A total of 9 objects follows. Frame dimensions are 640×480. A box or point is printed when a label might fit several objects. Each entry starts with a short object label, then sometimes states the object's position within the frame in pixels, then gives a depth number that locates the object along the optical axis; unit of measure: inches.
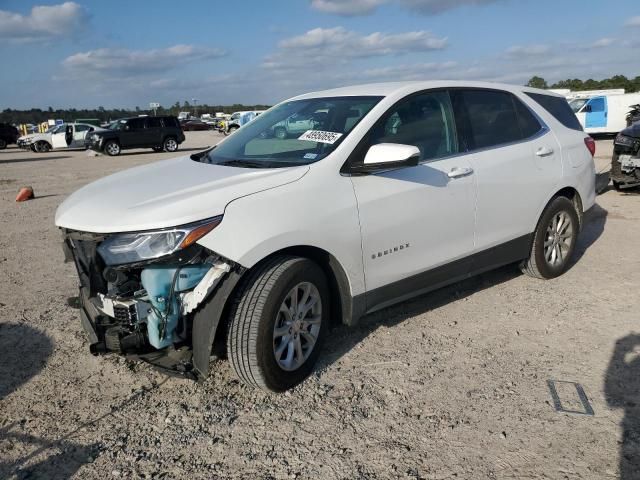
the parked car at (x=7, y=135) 1308.8
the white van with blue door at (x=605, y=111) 845.2
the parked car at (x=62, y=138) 1202.0
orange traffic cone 437.1
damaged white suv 116.8
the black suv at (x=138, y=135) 1005.2
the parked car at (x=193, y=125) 2244.1
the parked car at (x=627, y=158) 350.0
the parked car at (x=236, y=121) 1531.7
